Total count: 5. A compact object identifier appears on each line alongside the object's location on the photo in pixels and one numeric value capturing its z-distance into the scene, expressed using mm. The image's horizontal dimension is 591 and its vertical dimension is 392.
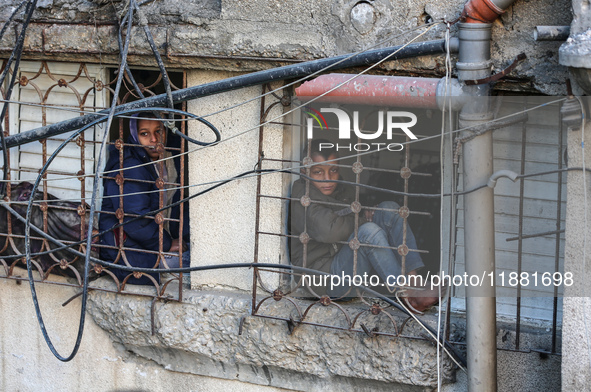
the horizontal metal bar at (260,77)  6652
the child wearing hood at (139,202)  8172
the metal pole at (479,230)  6383
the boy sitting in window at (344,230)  7539
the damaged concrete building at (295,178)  6523
